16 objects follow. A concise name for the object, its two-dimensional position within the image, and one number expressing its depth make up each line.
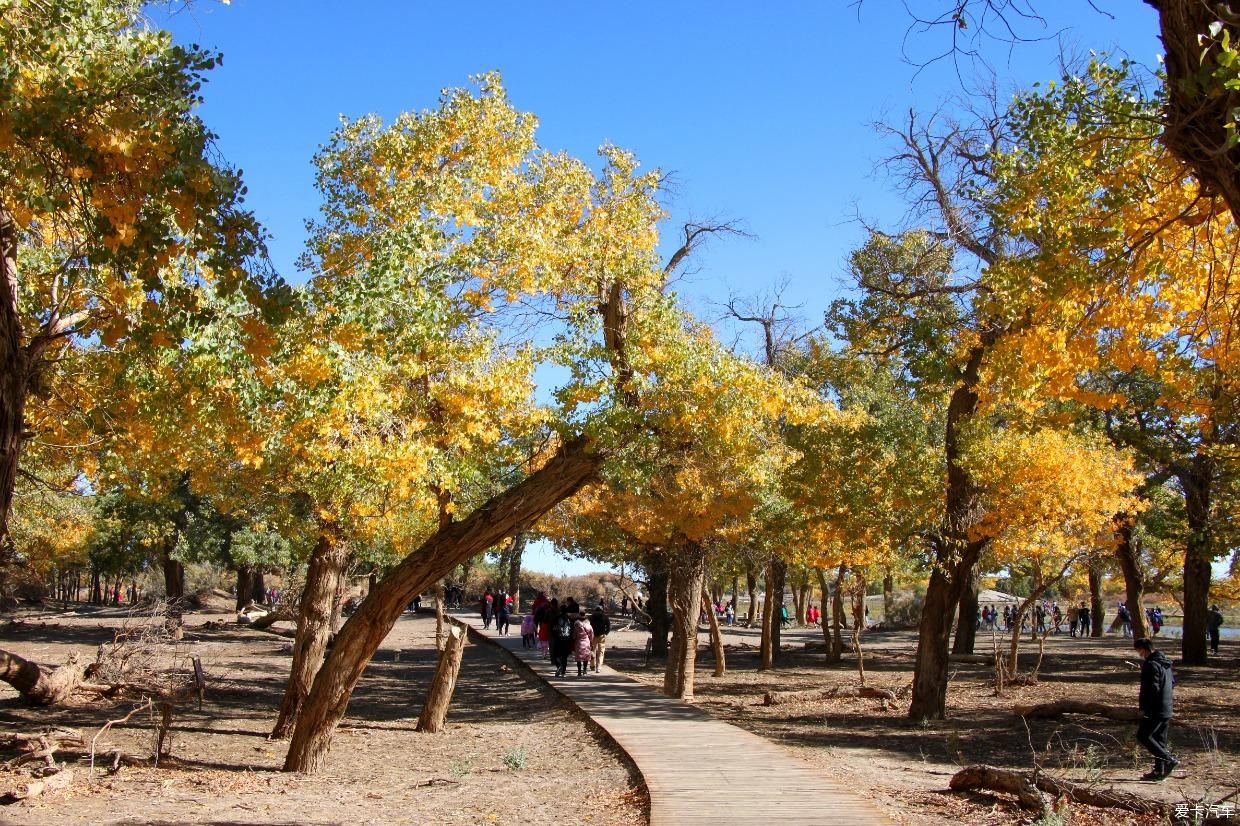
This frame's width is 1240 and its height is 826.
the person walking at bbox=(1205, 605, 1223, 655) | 27.83
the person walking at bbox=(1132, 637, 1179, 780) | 9.17
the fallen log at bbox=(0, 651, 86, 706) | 13.85
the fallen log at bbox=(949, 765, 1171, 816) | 7.30
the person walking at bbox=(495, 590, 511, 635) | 35.53
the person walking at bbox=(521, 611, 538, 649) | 29.10
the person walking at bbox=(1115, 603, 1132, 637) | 41.29
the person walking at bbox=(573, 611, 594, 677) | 19.88
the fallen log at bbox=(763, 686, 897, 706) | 17.11
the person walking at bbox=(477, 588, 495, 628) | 37.75
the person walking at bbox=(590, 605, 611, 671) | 21.58
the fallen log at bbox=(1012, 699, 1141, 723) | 13.21
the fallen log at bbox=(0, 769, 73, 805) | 8.65
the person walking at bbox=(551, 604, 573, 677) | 19.94
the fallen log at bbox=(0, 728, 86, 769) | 9.62
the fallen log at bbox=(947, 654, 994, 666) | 24.65
